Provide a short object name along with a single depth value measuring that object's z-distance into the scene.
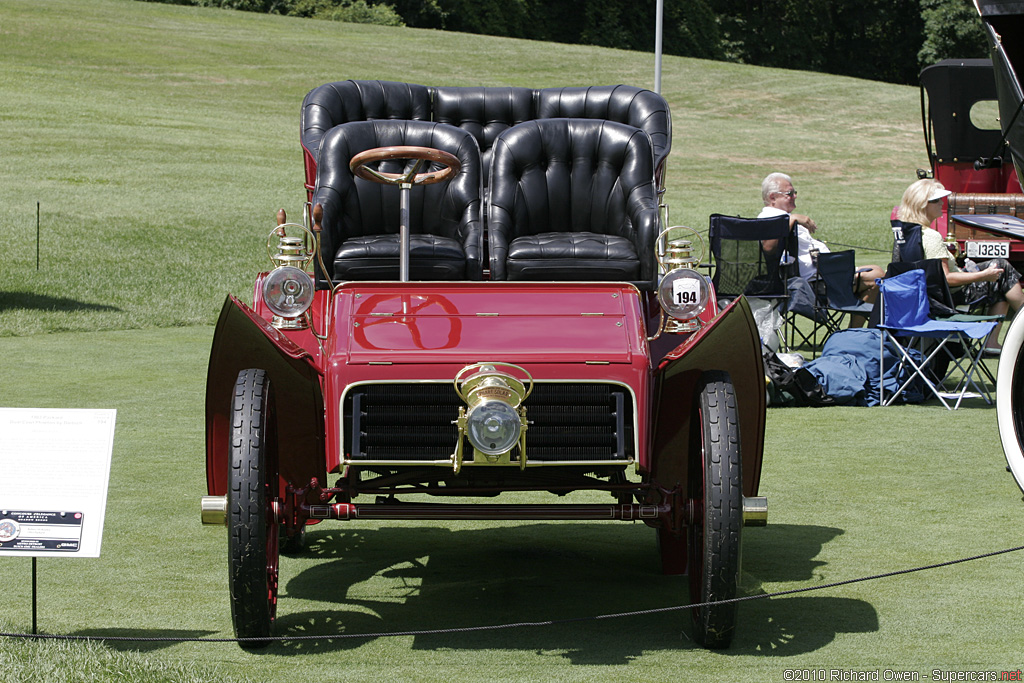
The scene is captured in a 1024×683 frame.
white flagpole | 22.39
